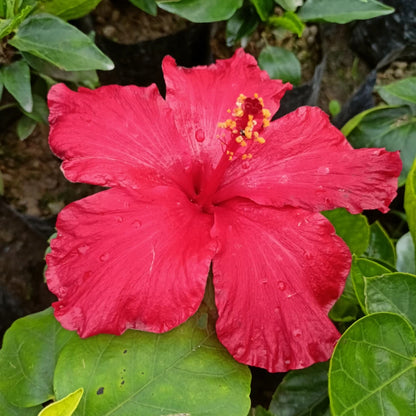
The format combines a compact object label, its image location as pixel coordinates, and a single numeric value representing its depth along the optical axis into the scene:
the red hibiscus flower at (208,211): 0.14
